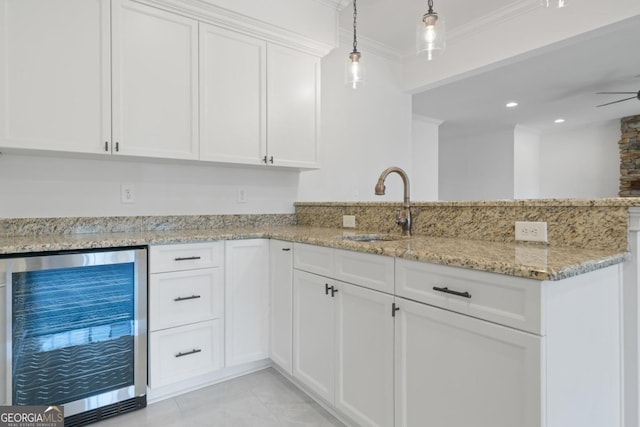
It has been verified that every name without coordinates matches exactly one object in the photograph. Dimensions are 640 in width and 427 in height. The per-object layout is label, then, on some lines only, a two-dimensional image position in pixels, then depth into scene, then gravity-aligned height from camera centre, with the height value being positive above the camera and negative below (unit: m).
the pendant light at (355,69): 2.00 +0.82
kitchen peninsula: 0.99 -0.34
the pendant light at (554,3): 1.36 +0.82
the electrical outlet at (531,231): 1.44 -0.08
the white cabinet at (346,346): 1.42 -0.62
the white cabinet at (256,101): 2.26 +0.77
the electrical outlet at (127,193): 2.28 +0.12
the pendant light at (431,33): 1.63 +0.84
